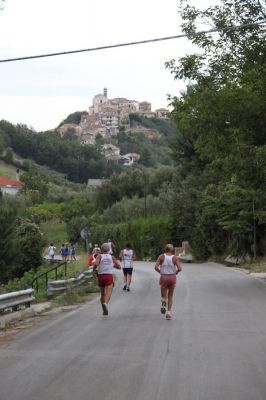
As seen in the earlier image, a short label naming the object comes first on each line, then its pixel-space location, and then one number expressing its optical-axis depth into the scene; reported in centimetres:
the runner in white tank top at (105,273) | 1747
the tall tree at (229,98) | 2539
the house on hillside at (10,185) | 15175
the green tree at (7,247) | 4844
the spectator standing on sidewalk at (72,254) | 5947
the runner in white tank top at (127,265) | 2584
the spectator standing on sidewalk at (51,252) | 5767
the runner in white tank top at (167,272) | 1636
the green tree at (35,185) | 12825
